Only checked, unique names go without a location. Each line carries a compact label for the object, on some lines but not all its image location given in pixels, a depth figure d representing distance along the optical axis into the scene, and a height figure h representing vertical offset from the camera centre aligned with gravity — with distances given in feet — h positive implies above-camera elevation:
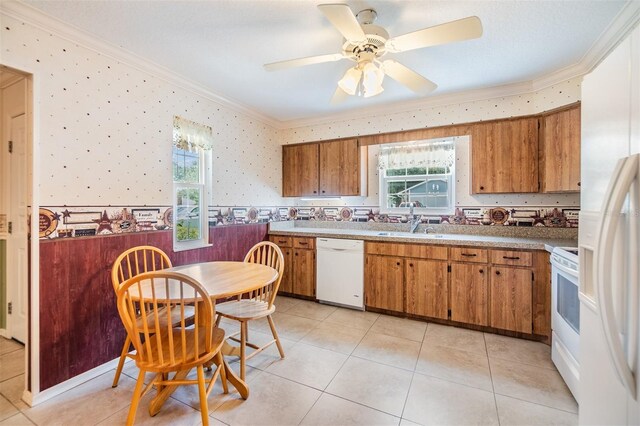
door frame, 6.15 -1.14
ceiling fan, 4.91 +3.33
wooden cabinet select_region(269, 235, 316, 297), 12.44 -2.44
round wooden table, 5.82 -1.62
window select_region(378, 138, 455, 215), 11.65 +1.55
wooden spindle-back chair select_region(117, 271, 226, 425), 4.92 -2.52
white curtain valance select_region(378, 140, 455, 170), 11.53 +2.41
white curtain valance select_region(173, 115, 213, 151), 9.38 +2.65
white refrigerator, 3.06 -0.42
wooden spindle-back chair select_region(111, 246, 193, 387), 6.68 -1.47
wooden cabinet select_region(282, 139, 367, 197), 12.82 +2.03
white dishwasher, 11.33 -2.53
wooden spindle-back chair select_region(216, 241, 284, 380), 6.95 -2.64
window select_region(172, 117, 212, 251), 9.53 +1.00
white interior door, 8.45 -0.85
